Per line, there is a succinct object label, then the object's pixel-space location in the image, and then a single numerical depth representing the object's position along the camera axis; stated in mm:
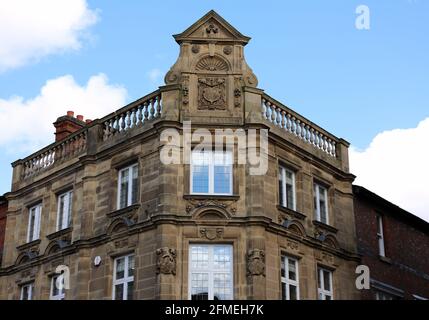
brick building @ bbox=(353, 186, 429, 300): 28641
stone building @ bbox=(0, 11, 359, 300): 22547
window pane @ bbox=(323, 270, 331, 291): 25669
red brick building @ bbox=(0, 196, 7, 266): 30297
